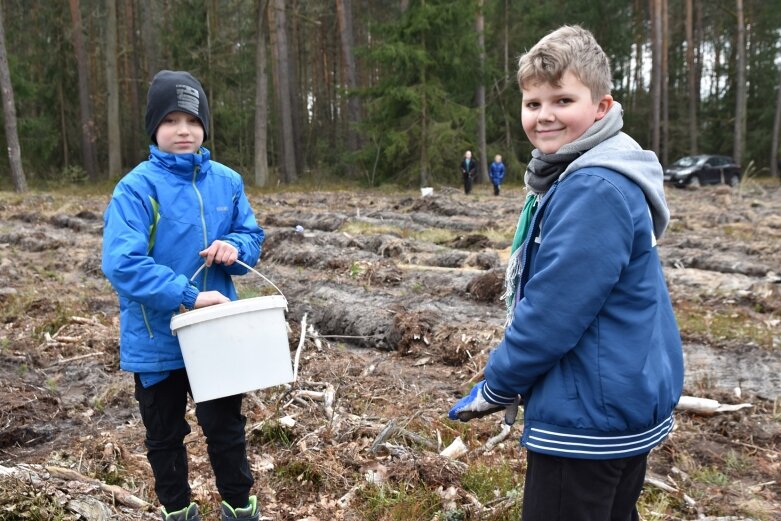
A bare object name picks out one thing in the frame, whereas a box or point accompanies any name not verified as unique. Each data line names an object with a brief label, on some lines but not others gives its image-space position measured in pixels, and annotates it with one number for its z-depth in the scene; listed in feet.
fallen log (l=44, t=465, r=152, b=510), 9.31
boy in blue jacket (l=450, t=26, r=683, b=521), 5.02
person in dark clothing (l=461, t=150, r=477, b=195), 67.42
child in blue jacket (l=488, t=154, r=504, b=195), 68.18
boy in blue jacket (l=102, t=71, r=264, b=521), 7.41
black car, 80.74
